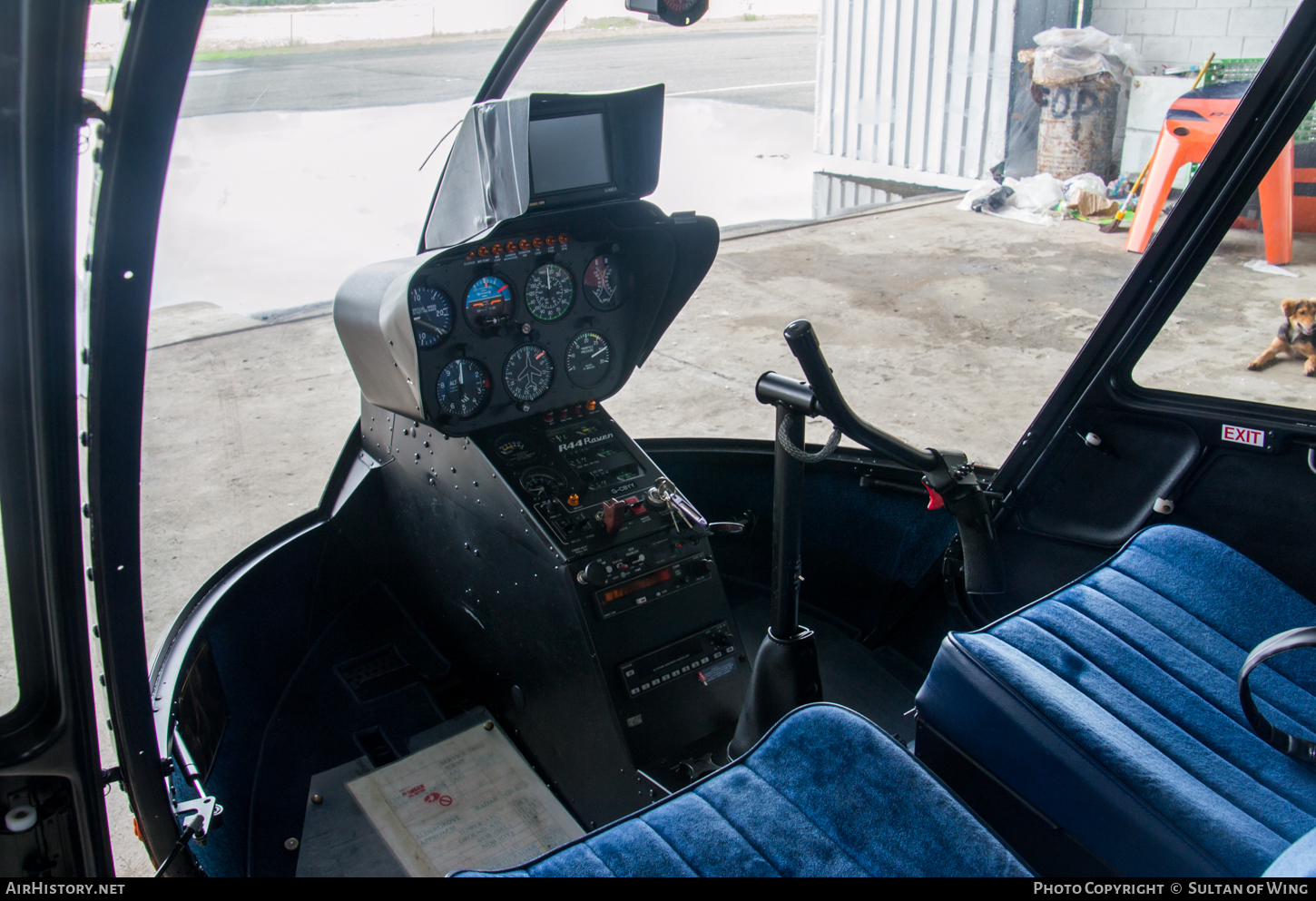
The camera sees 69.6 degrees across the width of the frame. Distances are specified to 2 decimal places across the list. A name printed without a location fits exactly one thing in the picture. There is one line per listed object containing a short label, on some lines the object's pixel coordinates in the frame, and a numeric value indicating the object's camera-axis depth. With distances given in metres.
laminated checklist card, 1.78
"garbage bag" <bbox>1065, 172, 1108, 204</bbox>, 6.36
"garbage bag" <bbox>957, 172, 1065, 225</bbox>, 6.66
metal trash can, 6.41
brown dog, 3.06
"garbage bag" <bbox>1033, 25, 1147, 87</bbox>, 6.36
